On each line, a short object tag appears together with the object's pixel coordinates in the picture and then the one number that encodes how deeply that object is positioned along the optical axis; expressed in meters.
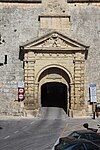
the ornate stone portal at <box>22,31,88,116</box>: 32.09
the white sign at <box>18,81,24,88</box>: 32.31
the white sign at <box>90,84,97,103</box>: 32.22
